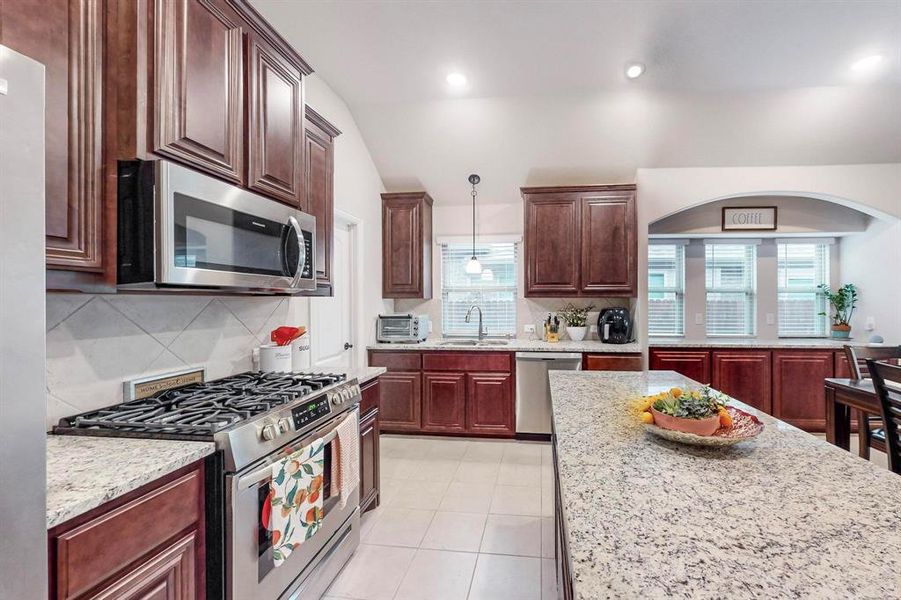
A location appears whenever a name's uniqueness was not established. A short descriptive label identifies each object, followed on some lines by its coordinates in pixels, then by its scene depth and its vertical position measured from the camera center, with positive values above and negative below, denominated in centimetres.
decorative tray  125 -39
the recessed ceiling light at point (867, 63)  312 +171
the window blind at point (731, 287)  491 +13
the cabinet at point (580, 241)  425 +57
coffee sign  457 +84
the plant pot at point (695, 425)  128 -37
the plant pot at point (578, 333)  445 -34
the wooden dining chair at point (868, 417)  257 -73
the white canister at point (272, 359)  235 -32
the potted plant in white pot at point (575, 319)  446 -21
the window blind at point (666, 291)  498 +9
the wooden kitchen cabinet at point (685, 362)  429 -62
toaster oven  434 -29
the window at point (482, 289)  490 +12
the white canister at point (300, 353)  267 -34
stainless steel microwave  134 +23
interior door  336 -14
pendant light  446 +34
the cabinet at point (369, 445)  250 -85
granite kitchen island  70 -45
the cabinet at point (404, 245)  456 +57
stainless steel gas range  137 -52
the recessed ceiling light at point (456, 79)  344 +175
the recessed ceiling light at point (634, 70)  324 +171
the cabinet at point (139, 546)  96 -61
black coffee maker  431 -26
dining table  260 -65
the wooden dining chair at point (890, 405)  193 -49
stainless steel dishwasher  404 -83
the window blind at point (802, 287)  486 +13
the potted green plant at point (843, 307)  462 -9
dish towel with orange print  155 -75
